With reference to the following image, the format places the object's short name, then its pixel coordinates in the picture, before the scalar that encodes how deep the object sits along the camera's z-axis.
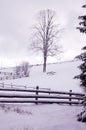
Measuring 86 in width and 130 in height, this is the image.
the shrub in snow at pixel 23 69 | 46.24
